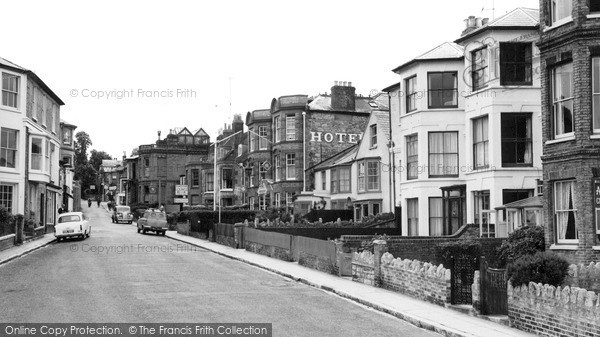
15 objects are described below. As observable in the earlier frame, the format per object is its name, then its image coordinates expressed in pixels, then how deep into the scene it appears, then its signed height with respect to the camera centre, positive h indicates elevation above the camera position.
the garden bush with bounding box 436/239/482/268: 22.09 -1.61
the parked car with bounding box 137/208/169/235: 54.09 -1.75
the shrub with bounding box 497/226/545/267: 23.31 -1.53
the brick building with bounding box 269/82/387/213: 58.66 +5.65
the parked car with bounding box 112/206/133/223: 79.00 -1.75
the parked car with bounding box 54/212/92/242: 42.56 -1.65
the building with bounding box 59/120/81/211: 74.58 +4.49
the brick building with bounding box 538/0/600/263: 20.53 +2.20
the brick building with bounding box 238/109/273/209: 62.88 +3.86
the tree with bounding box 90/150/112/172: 171.95 +10.39
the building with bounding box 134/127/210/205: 103.00 +4.59
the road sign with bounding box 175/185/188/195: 89.93 +1.18
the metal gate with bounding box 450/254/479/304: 16.59 -2.03
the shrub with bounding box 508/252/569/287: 13.90 -1.42
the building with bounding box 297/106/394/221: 45.47 +1.46
